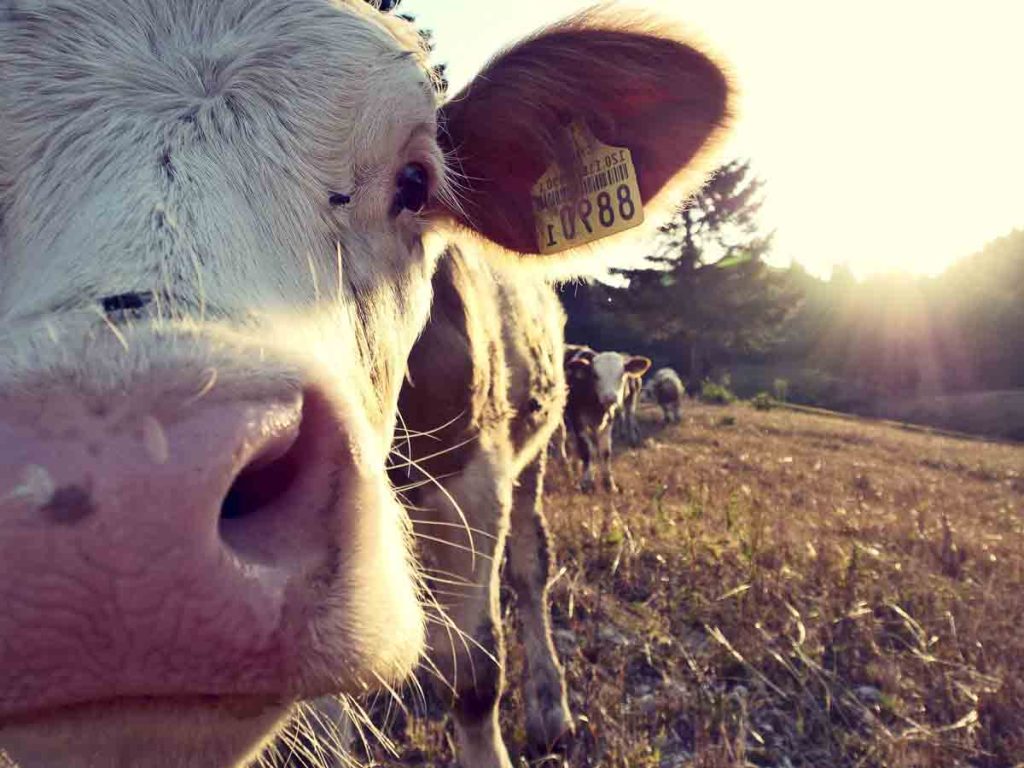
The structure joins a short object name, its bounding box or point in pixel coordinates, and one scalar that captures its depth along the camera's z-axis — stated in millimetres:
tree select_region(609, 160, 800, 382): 38062
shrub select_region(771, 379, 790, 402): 34394
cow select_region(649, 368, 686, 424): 19344
